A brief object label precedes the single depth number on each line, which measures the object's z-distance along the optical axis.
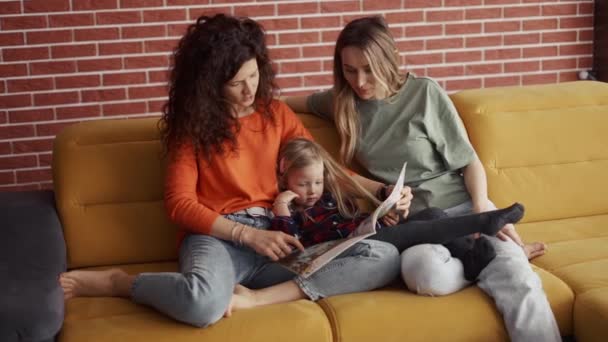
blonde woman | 2.76
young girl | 2.51
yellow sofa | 2.25
